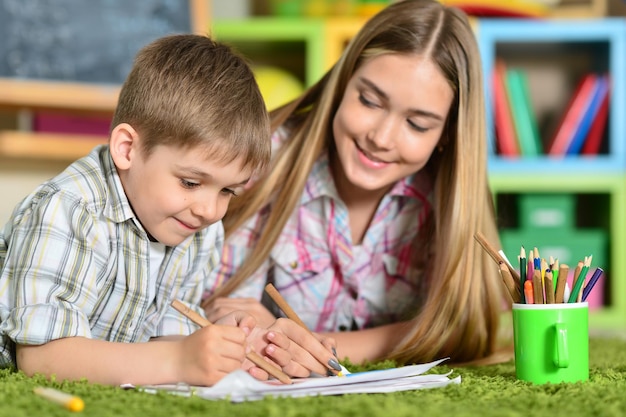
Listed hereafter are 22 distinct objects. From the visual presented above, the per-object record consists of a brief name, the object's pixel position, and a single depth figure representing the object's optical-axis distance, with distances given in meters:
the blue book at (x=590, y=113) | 3.31
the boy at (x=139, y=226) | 1.63
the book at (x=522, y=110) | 3.31
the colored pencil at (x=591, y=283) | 1.71
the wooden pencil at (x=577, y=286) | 1.69
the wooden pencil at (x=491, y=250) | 1.75
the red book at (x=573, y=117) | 3.32
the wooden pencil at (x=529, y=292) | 1.69
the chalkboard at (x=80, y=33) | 2.95
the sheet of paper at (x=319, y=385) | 1.52
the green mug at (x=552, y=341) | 1.67
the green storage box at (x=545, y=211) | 3.33
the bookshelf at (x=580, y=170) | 3.28
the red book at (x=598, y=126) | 3.33
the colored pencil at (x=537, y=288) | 1.68
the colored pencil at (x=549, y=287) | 1.68
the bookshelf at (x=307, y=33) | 3.26
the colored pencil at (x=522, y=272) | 1.71
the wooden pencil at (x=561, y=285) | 1.67
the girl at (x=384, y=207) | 2.03
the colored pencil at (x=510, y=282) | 1.72
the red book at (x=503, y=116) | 3.32
